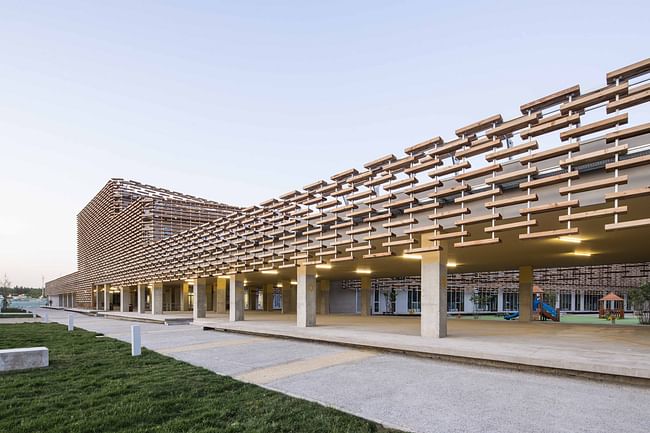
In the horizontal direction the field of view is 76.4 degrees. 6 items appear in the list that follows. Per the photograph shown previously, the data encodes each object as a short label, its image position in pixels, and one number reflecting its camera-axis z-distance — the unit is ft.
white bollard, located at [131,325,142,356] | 35.73
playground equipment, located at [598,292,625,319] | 98.40
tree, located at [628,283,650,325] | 84.53
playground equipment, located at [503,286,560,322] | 98.84
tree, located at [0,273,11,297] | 218.30
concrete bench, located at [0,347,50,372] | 28.76
